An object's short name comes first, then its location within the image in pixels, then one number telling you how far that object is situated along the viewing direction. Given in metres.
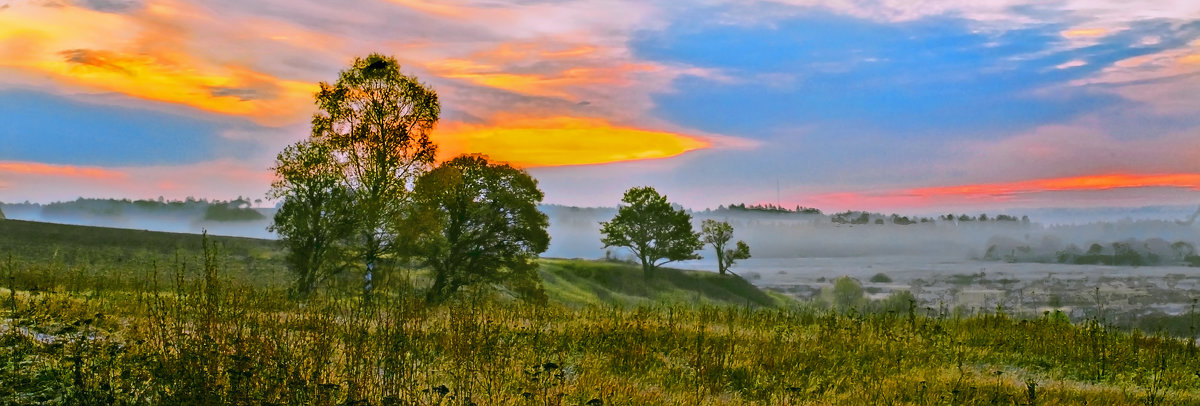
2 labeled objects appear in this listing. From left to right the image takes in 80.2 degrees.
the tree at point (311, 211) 25.78
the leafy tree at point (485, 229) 28.59
